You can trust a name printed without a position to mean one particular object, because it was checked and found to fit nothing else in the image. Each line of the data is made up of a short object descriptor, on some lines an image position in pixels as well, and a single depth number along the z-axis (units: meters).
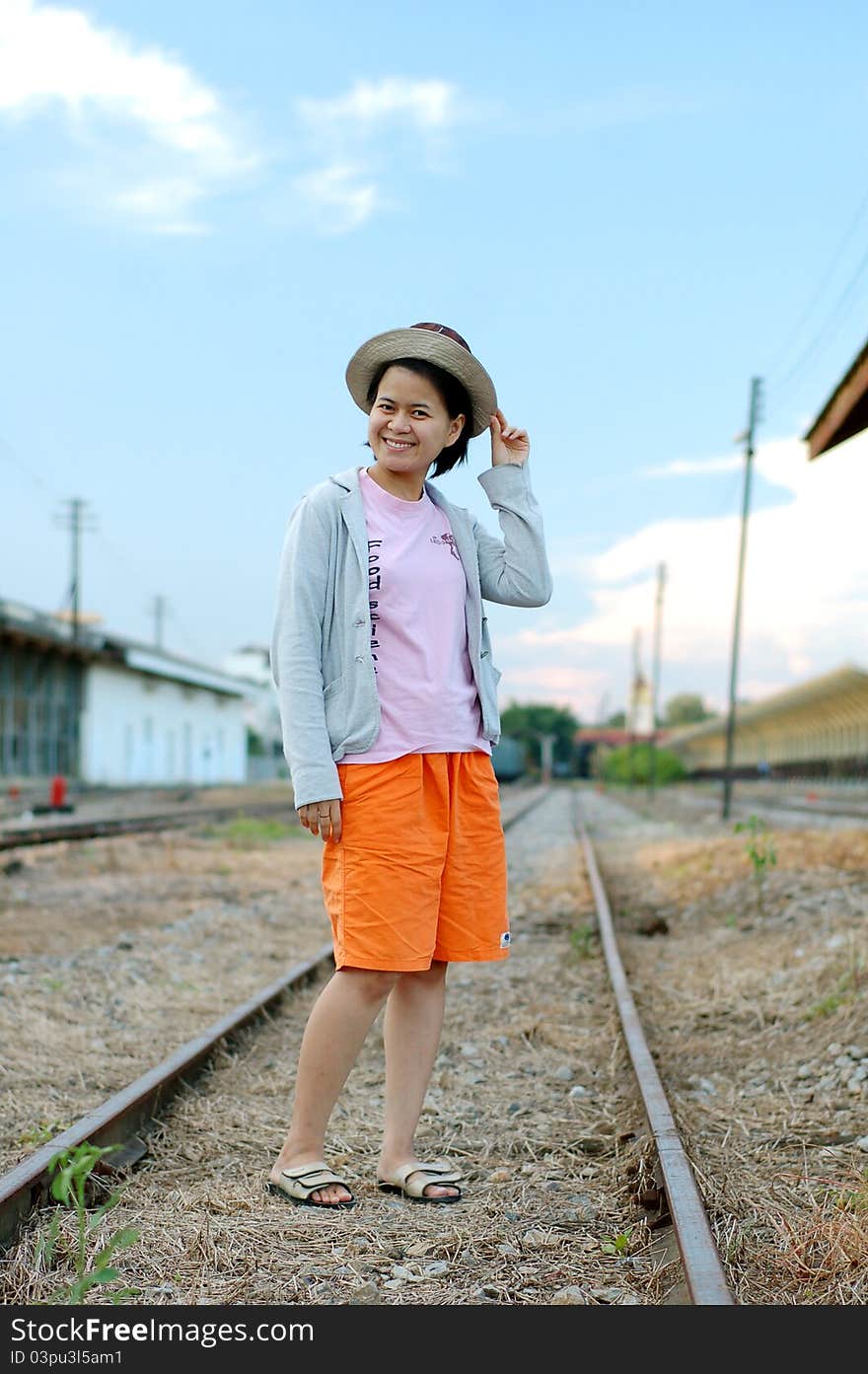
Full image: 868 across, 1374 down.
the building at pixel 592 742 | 123.68
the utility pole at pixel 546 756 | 98.69
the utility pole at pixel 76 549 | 39.22
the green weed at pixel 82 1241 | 2.28
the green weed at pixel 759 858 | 9.06
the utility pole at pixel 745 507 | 25.78
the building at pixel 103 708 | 32.16
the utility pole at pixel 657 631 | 46.58
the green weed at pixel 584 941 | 7.54
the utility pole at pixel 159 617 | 69.50
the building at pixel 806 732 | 40.50
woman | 2.94
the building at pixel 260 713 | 58.88
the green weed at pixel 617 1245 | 2.84
